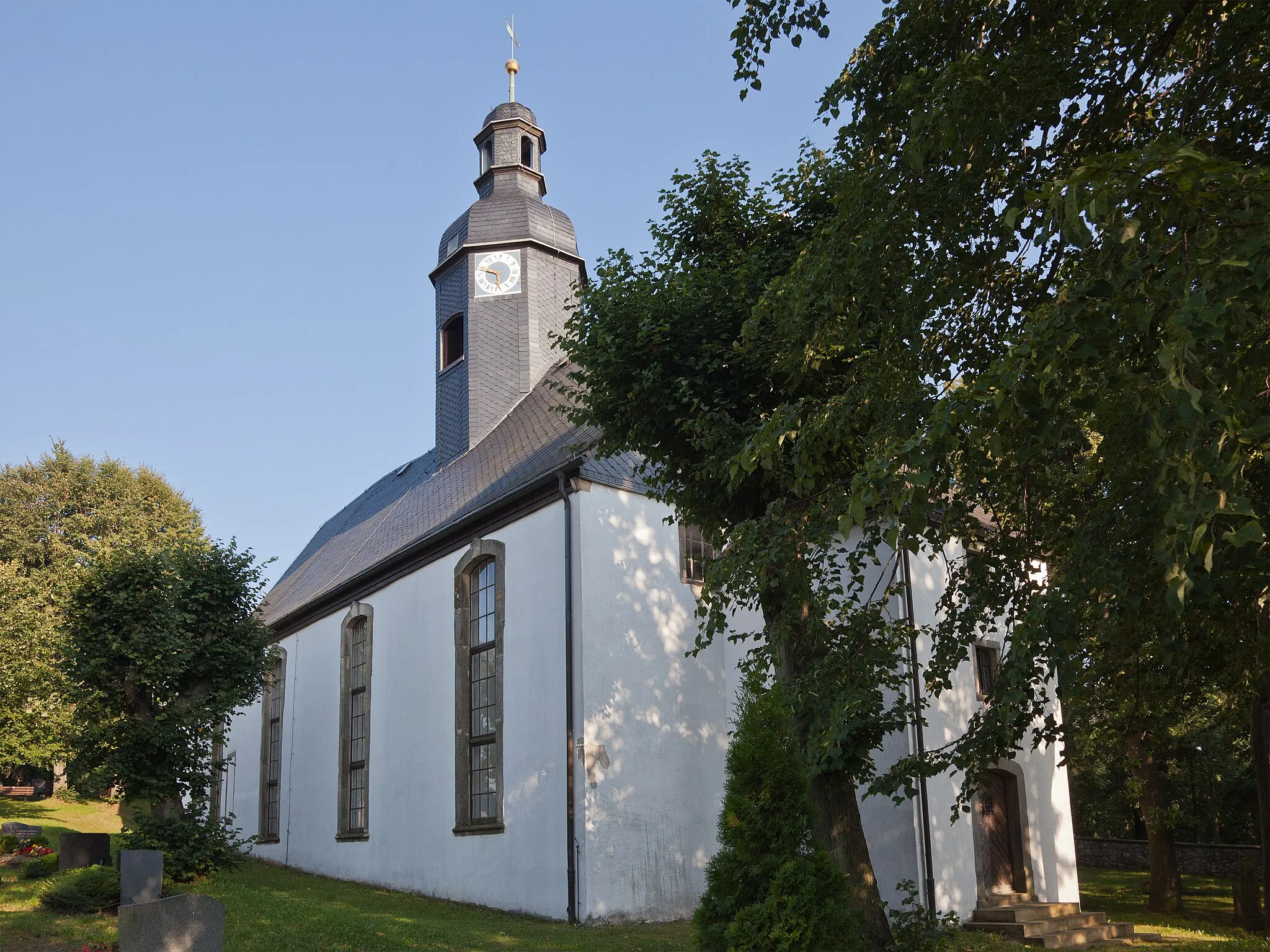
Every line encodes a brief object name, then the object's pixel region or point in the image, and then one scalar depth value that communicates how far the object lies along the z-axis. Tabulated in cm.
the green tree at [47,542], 2638
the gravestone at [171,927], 761
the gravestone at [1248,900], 1764
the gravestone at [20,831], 1847
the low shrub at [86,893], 1205
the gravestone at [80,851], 1436
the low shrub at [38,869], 1454
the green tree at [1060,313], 396
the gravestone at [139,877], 1120
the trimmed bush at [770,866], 817
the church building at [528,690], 1445
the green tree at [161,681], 1570
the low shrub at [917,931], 1005
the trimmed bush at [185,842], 1527
